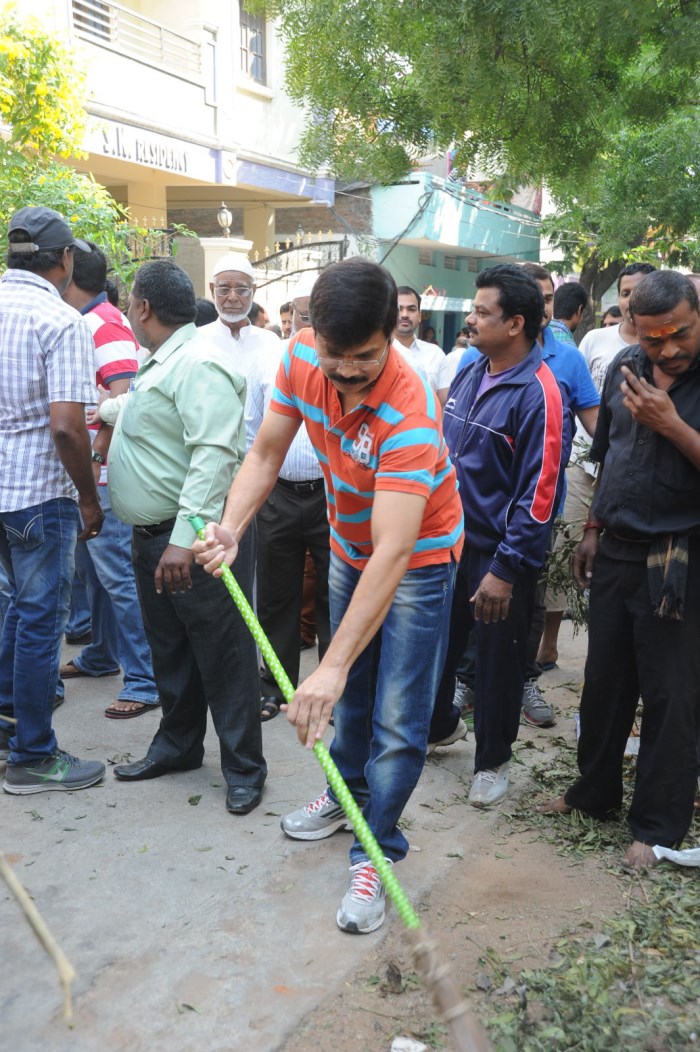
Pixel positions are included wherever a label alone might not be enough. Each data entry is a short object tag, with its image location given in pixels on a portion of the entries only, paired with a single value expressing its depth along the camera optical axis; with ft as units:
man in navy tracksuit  13.29
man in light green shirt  12.76
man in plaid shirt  13.12
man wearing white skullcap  17.38
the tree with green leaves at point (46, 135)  23.59
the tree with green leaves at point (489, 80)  15.97
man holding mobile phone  11.39
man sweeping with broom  9.33
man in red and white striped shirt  16.88
